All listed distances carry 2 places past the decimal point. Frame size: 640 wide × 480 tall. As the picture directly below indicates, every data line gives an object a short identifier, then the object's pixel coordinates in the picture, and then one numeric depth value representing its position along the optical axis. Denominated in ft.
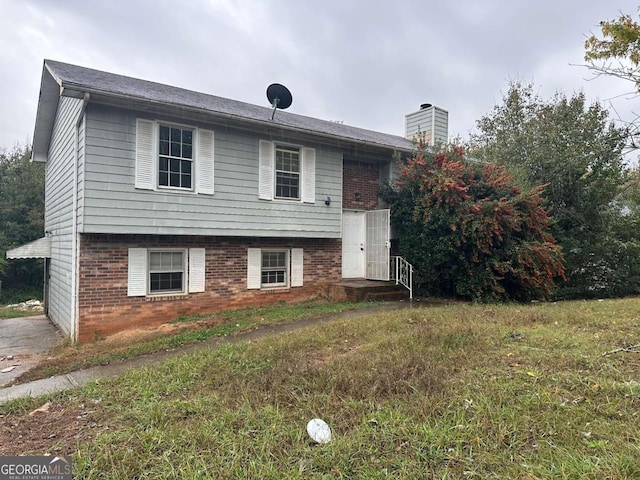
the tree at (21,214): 59.41
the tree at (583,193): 40.42
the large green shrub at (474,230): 31.12
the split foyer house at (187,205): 24.18
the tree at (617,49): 23.09
